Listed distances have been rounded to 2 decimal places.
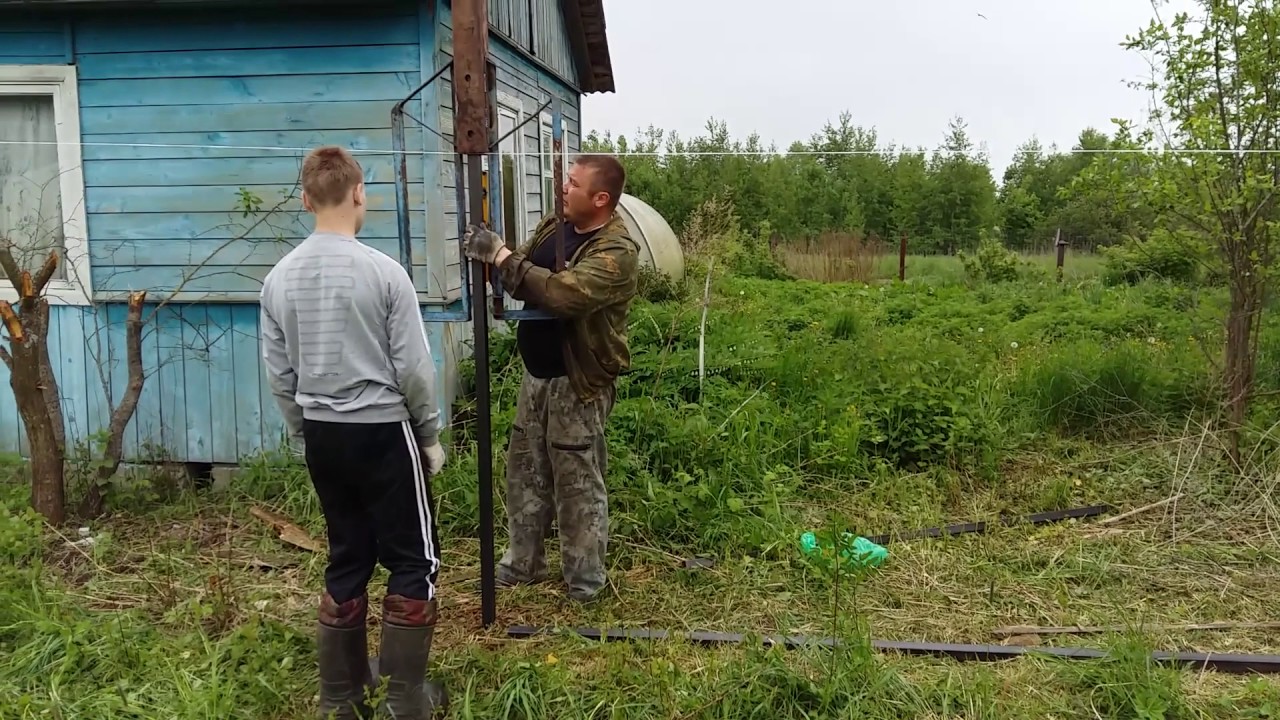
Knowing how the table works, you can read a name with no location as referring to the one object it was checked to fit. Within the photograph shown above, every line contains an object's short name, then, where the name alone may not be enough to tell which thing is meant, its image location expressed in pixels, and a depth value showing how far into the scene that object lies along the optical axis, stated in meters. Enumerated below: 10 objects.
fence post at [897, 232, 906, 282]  16.00
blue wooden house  5.22
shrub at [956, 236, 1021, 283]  14.96
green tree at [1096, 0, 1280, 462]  4.85
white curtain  5.55
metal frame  3.27
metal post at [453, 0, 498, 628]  3.08
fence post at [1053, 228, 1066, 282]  16.52
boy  2.67
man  3.39
